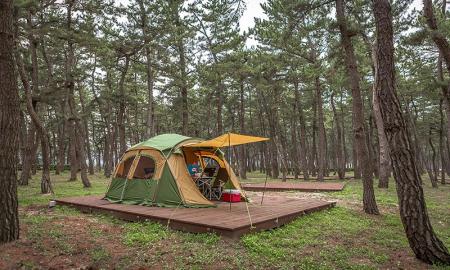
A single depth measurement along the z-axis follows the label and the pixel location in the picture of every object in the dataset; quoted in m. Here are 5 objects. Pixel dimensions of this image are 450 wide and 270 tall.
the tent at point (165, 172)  9.27
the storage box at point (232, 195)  10.16
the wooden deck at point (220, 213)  6.78
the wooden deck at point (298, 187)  15.41
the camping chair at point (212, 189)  10.30
